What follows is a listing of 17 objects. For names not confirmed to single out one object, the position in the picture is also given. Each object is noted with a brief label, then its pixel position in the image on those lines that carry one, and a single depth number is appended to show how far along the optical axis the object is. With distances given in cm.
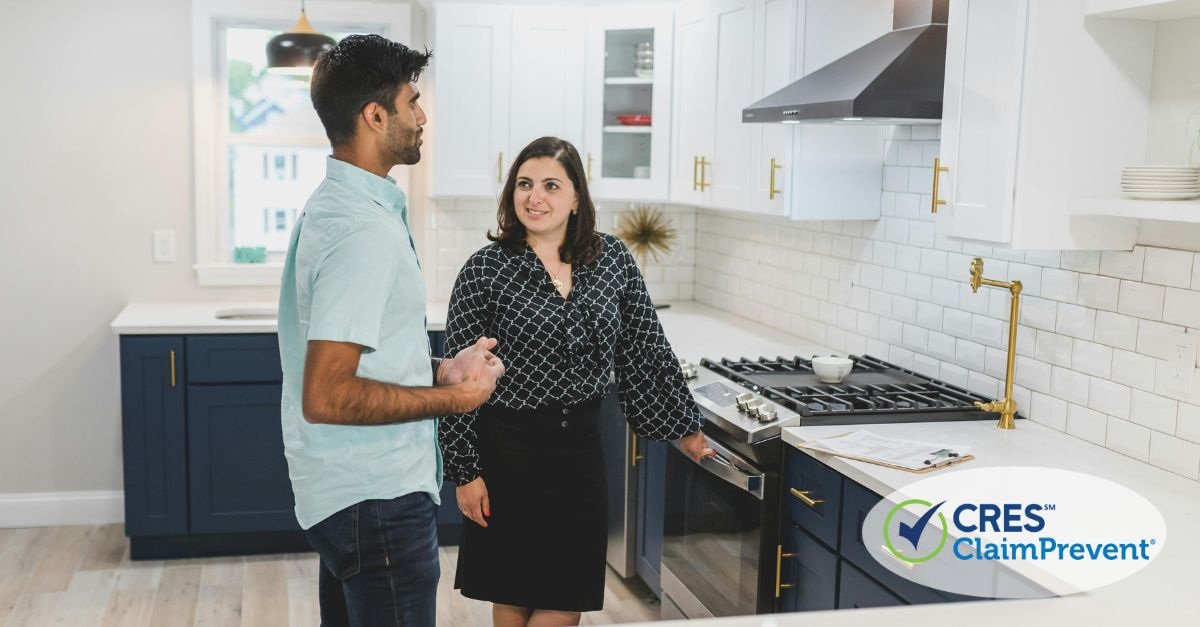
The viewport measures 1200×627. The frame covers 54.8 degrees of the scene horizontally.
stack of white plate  224
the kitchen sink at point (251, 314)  470
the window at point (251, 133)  477
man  191
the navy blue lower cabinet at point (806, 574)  269
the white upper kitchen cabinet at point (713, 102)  396
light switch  481
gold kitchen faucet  289
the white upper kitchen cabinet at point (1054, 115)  249
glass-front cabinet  455
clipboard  244
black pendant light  396
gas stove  293
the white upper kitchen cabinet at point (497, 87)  458
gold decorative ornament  512
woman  277
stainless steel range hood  291
